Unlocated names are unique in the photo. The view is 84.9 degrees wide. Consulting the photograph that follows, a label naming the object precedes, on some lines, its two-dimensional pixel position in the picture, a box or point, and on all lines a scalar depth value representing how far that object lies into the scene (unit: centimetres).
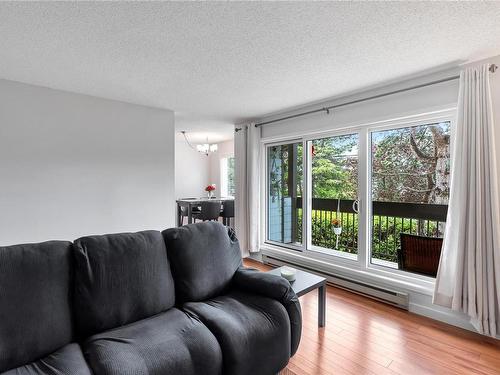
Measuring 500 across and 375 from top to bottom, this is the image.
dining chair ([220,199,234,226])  531
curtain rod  236
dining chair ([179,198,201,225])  534
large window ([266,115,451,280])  274
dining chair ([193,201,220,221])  499
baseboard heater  271
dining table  529
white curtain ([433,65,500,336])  211
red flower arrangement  634
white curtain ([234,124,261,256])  431
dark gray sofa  129
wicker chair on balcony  266
